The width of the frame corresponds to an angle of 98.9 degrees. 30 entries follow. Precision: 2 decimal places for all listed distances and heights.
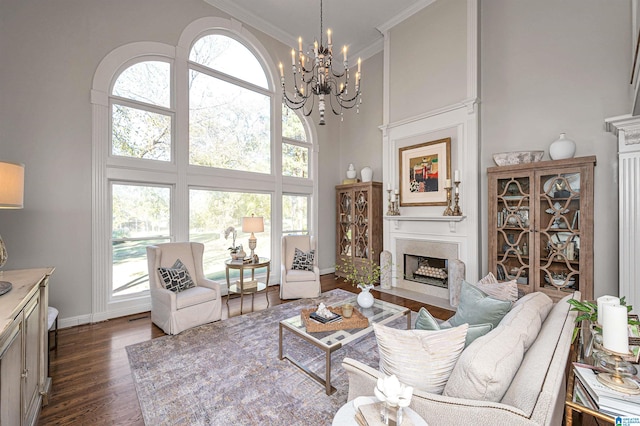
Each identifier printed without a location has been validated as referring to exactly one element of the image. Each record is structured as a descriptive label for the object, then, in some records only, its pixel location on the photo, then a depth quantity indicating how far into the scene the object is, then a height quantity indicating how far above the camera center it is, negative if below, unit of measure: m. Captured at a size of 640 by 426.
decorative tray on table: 2.43 -1.01
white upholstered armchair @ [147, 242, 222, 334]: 3.12 -0.99
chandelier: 2.70 +1.41
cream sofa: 0.96 -0.68
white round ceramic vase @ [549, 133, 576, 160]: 3.31 +0.78
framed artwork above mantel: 4.45 +0.69
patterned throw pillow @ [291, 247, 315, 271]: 4.53 -0.81
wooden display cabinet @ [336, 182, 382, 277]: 5.50 -0.22
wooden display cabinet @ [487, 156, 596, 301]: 3.18 -0.17
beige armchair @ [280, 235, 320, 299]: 4.30 -1.07
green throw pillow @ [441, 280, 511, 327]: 1.84 -0.68
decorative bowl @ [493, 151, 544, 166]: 3.55 +0.73
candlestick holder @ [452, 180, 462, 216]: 4.20 +0.10
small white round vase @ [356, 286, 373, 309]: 2.95 -0.94
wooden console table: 1.31 -0.77
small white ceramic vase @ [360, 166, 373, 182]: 5.64 +0.79
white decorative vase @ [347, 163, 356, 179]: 6.00 +0.86
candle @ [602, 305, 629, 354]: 1.13 -0.49
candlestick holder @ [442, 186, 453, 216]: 4.24 +0.10
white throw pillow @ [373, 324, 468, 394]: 1.21 -0.64
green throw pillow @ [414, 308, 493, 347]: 1.44 -0.63
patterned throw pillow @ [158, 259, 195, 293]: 3.30 -0.80
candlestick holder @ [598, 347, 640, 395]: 1.10 -0.69
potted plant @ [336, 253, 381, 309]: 2.95 -0.92
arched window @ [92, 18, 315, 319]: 3.62 +0.92
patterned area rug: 1.91 -1.40
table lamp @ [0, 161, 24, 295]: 1.68 +0.16
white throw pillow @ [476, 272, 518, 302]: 2.23 -0.65
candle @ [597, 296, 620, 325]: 1.37 -0.46
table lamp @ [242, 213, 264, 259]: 4.31 -0.19
